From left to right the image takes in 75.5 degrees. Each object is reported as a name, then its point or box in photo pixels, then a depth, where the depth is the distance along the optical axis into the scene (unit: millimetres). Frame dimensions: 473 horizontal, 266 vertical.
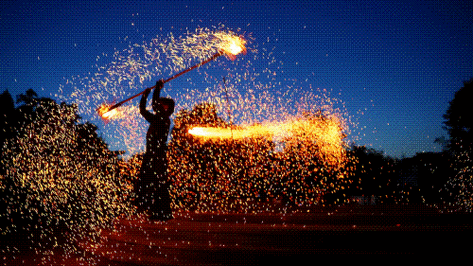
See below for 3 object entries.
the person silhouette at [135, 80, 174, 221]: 5953
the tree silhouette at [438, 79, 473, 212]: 17188
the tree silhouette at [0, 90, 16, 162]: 13505
